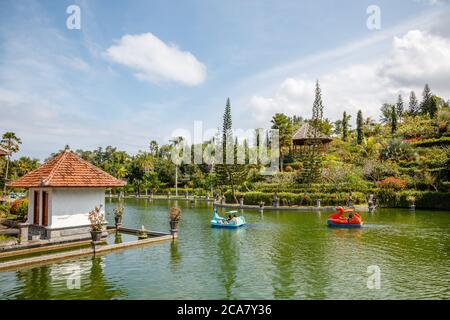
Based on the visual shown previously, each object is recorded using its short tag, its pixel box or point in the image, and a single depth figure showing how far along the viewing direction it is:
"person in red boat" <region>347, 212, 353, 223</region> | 22.73
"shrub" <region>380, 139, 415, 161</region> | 50.03
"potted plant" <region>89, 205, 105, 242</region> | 14.59
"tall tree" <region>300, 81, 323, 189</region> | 43.22
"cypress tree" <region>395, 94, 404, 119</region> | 91.77
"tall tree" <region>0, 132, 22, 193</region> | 42.38
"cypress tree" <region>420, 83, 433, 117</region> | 76.91
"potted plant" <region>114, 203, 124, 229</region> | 20.76
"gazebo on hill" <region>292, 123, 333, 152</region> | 54.92
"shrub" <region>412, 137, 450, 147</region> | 53.00
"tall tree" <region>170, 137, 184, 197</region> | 77.44
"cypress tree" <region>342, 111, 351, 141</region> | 74.77
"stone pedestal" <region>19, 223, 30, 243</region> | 17.12
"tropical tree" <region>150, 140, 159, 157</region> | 85.56
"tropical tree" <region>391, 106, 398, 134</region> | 68.38
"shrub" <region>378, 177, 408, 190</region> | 38.50
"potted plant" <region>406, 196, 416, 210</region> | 35.16
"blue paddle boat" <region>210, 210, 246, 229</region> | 22.83
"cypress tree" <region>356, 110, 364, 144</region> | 69.56
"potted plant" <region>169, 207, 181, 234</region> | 18.20
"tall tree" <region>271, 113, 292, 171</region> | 58.53
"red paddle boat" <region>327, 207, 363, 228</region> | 22.67
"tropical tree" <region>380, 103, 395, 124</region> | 89.54
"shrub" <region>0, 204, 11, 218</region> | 24.44
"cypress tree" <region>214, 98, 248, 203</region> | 46.72
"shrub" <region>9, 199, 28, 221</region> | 22.57
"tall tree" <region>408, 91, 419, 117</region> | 92.12
